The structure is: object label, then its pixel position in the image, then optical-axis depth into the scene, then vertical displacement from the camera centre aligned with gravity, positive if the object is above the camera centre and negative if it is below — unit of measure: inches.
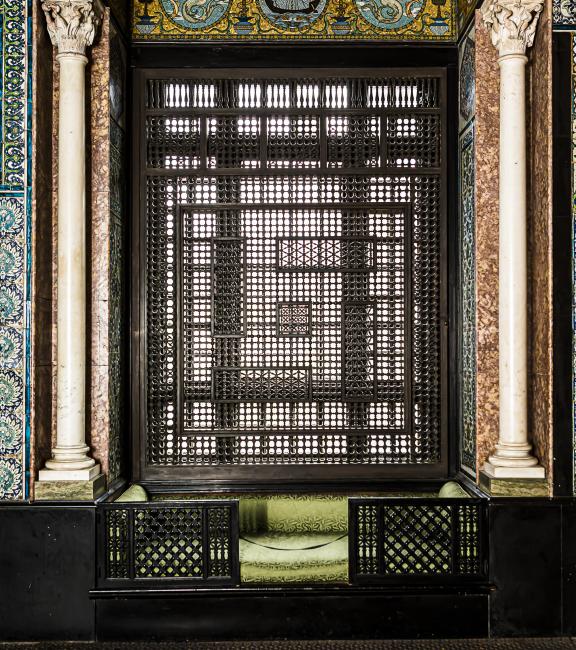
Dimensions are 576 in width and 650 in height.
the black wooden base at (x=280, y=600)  139.0 -60.8
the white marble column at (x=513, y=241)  144.8 +21.8
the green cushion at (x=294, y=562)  143.2 -54.4
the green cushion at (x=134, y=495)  154.1 -41.0
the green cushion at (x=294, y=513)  169.0 -49.5
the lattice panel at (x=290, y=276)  169.9 +16.0
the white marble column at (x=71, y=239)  143.5 +22.8
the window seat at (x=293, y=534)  144.1 -53.7
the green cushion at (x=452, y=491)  153.5 -40.5
